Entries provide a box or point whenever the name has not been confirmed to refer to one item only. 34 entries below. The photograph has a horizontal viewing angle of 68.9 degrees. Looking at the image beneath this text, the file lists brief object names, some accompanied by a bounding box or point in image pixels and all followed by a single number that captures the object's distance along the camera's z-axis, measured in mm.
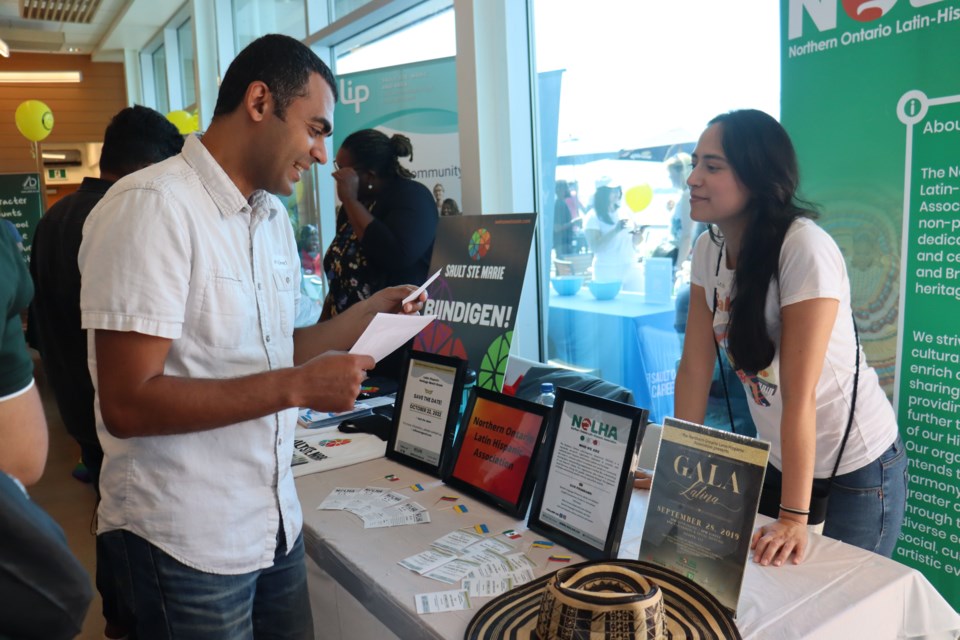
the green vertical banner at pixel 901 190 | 1667
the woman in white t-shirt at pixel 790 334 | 1408
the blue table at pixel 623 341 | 2756
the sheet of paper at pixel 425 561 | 1286
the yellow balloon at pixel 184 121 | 5633
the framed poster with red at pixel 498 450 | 1468
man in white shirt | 1032
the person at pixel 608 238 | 2824
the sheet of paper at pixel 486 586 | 1188
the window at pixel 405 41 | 3453
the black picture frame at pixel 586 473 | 1228
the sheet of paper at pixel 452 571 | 1239
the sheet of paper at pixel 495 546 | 1335
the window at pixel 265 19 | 5129
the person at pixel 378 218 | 2824
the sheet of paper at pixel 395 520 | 1482
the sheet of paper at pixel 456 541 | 1358
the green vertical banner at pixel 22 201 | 7391
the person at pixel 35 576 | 608
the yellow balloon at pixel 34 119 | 7332
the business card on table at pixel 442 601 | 1152
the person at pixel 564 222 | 3070
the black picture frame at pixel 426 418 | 1729
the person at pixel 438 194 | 3365
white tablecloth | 1112
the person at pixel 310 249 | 5020
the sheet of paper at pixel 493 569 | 1243
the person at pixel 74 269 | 2160
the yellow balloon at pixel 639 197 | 2703
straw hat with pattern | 913
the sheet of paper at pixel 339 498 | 1595
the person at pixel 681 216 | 2539
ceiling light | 8992
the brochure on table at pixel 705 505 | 1083
